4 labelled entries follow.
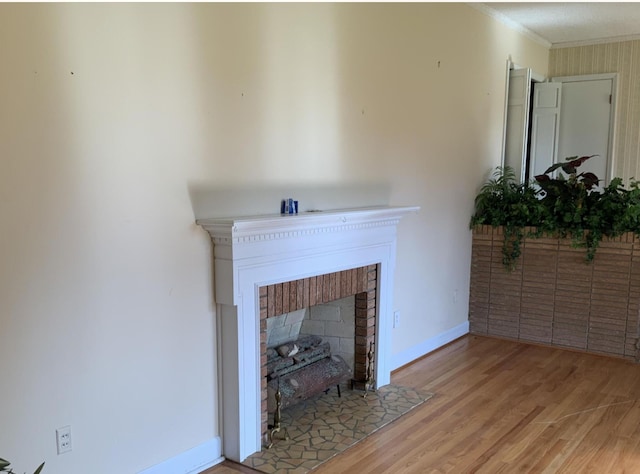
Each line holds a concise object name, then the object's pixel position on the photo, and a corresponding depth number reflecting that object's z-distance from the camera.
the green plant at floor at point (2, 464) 1.28
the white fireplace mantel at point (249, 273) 2.48
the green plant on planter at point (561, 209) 4.08
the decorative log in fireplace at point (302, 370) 2.99
